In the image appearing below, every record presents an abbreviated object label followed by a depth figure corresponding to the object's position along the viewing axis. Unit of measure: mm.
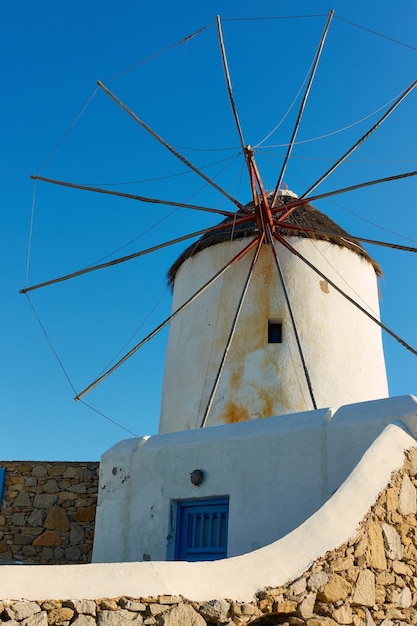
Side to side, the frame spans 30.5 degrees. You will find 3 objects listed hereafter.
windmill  9773
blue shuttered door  6988
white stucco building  6551
